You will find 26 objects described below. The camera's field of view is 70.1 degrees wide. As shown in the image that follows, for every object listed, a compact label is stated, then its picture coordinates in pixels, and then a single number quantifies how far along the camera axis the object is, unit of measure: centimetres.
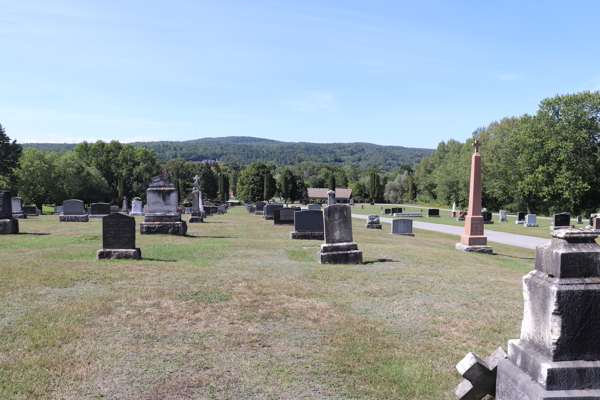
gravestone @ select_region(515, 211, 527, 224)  3538
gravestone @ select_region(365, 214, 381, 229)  2708
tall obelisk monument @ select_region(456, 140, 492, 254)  1678
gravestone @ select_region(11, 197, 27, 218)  2778
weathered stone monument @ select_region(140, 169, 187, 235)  1669
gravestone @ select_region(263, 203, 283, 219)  3036
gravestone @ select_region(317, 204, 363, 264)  1137
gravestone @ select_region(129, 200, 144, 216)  3709
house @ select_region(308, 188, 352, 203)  9981
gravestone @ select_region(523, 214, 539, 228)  3384
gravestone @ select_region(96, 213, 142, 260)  1066
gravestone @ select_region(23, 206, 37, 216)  3252
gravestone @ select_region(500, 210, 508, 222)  3925
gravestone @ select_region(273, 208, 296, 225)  2394
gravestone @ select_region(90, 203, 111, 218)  2886
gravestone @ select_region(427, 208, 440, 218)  4349
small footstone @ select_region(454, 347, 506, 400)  355
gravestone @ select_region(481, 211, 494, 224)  3569
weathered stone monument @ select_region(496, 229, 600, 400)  302
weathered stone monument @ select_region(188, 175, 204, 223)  2811
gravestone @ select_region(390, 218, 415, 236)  2284
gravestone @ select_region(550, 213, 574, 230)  2433
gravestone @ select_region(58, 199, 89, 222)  2447
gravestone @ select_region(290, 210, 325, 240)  1720
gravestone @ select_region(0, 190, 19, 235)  1575
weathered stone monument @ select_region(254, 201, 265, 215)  4050
